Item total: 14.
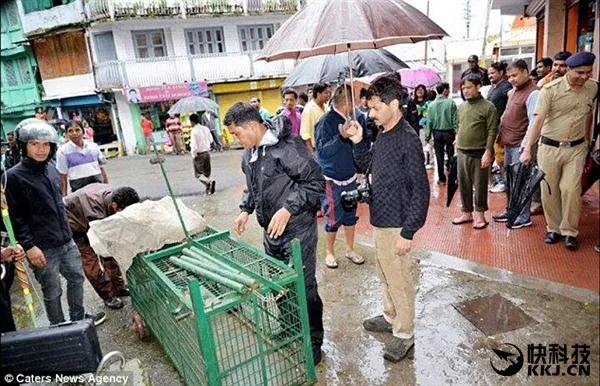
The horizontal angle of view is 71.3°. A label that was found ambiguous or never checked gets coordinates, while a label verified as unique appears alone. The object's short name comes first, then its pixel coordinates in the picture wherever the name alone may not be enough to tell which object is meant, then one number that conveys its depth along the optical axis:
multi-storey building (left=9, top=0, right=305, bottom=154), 18.16
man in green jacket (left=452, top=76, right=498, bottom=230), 4.64
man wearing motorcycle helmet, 3.06
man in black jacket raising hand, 2.64
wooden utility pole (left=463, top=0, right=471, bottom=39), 26.95
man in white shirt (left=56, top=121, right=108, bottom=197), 5.06
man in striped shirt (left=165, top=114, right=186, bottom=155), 17.56
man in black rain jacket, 2.79
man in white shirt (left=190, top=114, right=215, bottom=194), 8.45
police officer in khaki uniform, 3.82
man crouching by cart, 3.68
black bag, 1.99
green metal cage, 2.38
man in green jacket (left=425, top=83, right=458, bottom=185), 6.68
